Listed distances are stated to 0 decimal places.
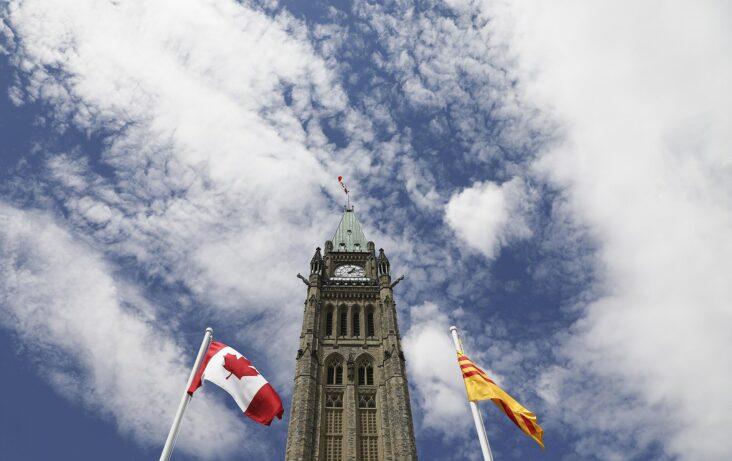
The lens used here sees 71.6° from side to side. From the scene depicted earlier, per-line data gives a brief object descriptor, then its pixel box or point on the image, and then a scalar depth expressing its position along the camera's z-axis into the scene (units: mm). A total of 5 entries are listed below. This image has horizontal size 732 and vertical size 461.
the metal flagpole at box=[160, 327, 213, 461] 17095
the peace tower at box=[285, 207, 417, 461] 47250
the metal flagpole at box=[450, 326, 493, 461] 17953
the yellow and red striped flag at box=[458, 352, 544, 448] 19672
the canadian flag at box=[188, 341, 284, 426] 18469
